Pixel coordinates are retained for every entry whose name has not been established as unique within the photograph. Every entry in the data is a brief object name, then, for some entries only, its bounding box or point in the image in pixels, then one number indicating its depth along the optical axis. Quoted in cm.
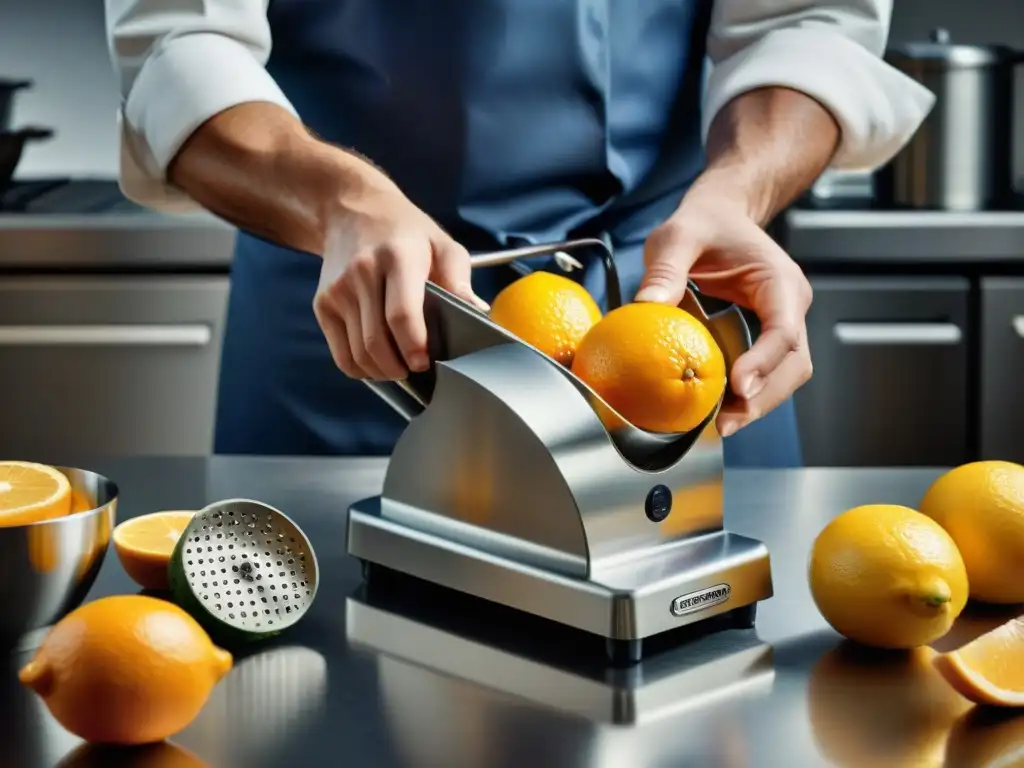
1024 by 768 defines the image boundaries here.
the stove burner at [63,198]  250
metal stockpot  247
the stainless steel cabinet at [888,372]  241
